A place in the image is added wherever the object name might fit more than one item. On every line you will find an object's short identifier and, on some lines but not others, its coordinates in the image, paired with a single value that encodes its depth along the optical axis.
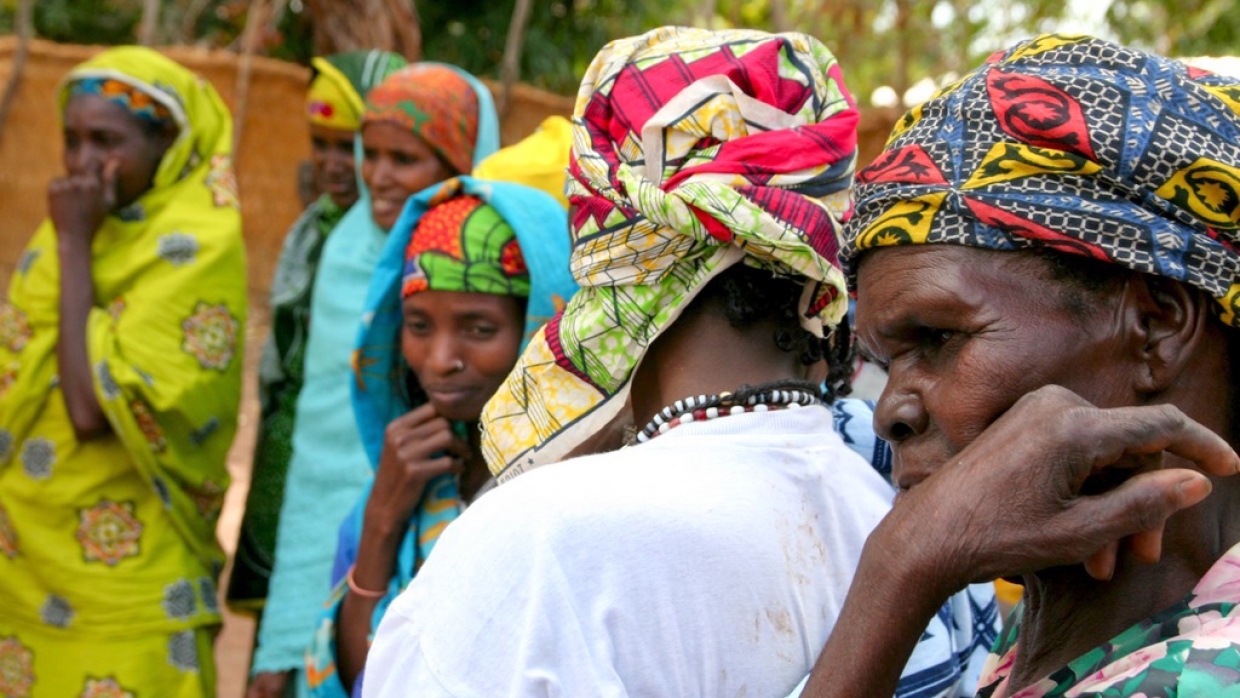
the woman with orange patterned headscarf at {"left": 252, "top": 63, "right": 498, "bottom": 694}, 4.09
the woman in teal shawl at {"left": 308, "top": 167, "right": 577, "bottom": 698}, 2.93
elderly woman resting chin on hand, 1.19
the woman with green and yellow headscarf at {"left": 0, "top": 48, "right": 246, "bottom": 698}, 4.05
